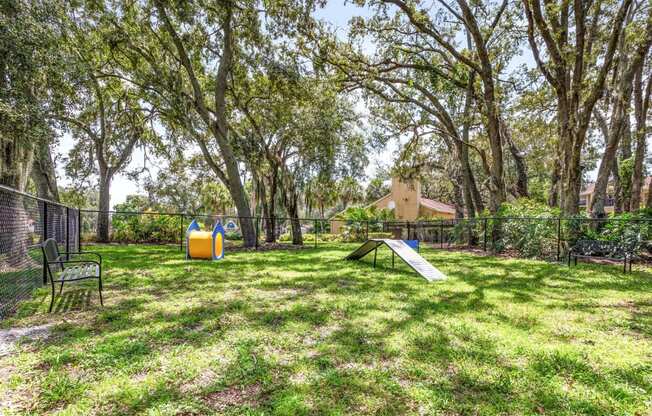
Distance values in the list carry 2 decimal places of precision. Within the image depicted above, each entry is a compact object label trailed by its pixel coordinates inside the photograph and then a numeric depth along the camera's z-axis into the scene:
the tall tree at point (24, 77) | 6.78
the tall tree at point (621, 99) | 9.62
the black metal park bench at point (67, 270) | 4.30
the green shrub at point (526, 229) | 10.48
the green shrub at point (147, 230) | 15.47
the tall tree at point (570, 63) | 9.26
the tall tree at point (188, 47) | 11.55
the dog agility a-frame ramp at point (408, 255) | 7.35
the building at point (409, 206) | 28.73
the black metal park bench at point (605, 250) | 8.51
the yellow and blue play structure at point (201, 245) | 9.83
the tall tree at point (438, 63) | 12.21
